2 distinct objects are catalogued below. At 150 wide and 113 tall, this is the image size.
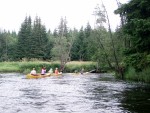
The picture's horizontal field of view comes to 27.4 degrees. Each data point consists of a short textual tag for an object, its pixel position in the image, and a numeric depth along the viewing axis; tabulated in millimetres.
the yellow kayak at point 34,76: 36806
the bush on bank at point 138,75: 27716
